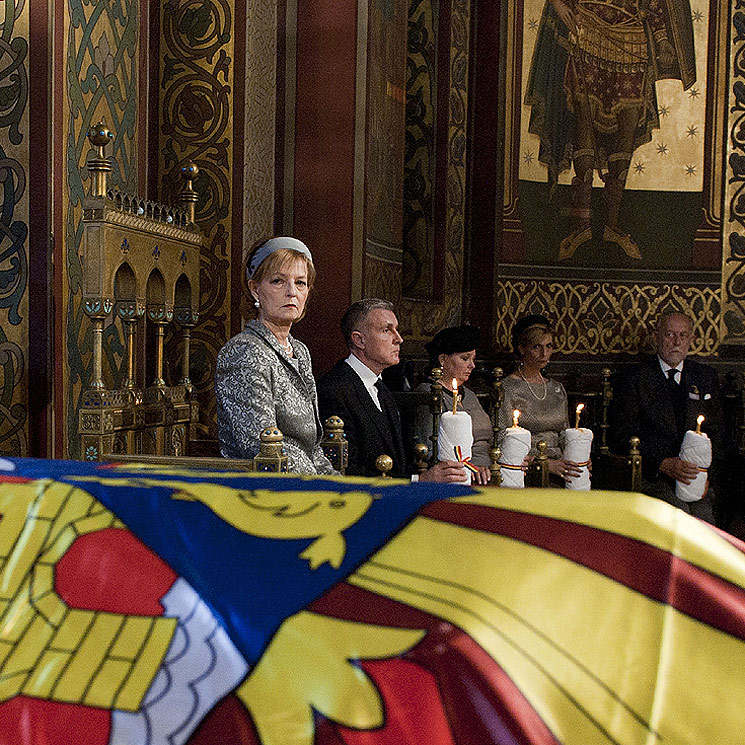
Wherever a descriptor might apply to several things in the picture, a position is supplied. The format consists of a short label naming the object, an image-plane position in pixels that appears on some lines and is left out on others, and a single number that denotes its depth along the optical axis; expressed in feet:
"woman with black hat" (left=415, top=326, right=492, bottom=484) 14.75
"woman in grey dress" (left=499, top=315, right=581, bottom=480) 16.62
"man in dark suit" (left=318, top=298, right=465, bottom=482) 11.18
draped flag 3.24
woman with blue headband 8.44
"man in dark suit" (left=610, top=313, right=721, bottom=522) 17.48
